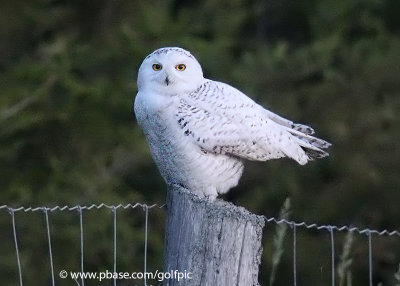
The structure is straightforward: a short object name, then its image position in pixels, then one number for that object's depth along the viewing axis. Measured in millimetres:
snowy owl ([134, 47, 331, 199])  10672
